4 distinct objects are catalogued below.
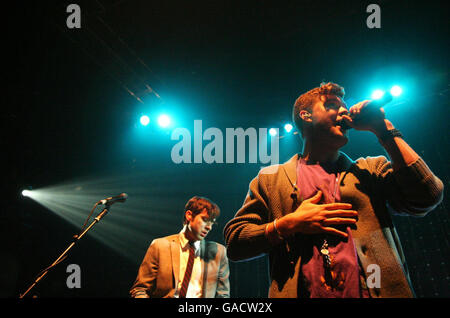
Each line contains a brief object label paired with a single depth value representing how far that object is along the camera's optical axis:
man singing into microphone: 1.14
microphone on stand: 3.09
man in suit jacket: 2.98
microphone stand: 2.51
